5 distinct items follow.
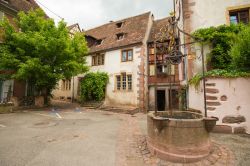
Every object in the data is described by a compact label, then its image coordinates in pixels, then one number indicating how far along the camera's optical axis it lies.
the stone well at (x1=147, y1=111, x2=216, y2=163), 4.19
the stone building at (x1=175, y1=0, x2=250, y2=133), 6.74
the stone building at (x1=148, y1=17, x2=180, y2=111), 15.29
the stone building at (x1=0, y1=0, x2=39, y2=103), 14.10
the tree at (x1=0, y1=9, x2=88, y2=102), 11.91
